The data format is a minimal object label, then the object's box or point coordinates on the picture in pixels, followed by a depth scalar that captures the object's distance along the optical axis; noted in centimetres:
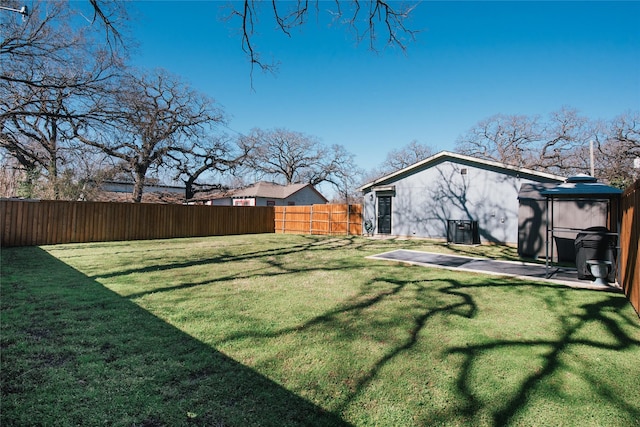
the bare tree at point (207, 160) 2861
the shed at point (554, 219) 812
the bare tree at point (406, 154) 3931
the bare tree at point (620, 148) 2360
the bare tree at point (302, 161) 3684
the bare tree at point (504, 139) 3073
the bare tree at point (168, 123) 2431
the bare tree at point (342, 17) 360
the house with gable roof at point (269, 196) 3141
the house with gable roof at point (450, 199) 1266
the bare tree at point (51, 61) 820
